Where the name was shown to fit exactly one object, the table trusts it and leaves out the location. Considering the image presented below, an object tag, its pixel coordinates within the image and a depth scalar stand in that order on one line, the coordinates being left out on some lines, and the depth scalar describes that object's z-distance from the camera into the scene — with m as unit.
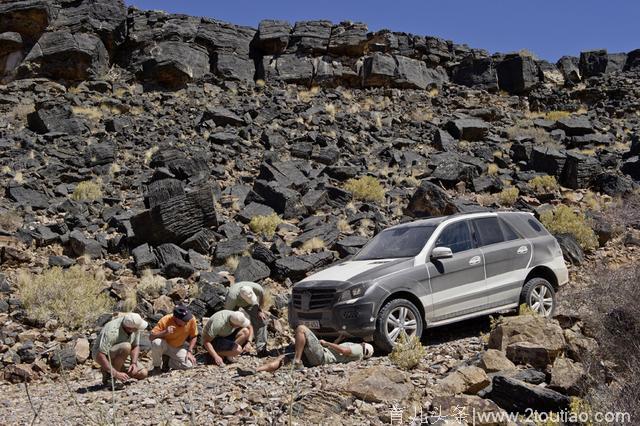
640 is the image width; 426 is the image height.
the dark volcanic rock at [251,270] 13.72
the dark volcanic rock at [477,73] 40.34
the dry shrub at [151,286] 12.80
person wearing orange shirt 8.86
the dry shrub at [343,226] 17.72
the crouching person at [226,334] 9.02
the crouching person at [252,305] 9.66
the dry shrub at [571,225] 16.08
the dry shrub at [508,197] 20.84
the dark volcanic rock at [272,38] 39.44
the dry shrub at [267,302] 12.13
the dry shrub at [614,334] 5.28
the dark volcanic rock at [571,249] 14.95
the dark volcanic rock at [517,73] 40.09
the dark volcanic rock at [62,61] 34.00
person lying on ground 7.52
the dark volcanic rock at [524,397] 5.62
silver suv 8.35
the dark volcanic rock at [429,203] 18.48
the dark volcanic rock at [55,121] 26.08
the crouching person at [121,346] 8.29
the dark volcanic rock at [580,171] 22.64
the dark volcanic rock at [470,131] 30.20
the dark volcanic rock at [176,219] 15.81
